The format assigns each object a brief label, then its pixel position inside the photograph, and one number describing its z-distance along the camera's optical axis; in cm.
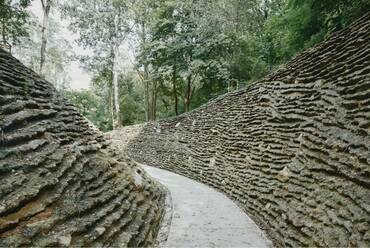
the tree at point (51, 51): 2345
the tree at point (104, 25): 1941
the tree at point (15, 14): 1083
